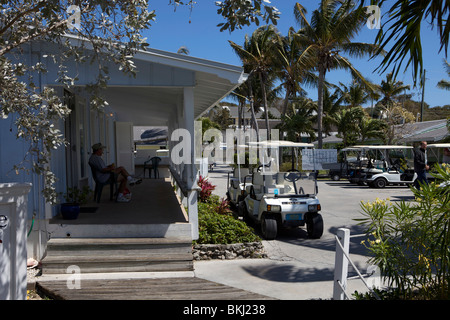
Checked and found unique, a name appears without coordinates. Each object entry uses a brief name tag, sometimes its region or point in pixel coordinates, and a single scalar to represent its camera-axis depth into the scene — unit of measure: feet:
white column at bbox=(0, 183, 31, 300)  13.05
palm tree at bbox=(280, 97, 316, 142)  106.93
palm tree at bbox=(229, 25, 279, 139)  97.14
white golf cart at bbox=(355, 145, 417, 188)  66.03
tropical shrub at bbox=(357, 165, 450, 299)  13.62
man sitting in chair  28.40
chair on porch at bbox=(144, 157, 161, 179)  56.24
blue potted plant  22.96
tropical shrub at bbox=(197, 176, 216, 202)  39.83
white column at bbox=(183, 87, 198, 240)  23.44
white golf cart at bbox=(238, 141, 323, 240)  29.32
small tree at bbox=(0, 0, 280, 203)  14.35
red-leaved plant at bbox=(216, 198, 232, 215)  32.50
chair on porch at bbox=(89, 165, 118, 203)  28.67
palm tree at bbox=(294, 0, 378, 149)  74.69
